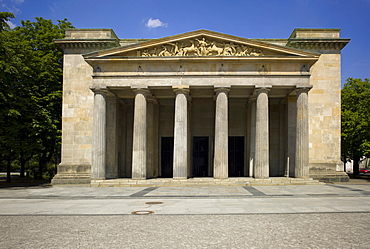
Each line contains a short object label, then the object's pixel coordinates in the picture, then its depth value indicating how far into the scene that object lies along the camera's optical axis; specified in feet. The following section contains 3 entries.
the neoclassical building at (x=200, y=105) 109.19
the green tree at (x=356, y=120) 149.31
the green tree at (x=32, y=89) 108.17
